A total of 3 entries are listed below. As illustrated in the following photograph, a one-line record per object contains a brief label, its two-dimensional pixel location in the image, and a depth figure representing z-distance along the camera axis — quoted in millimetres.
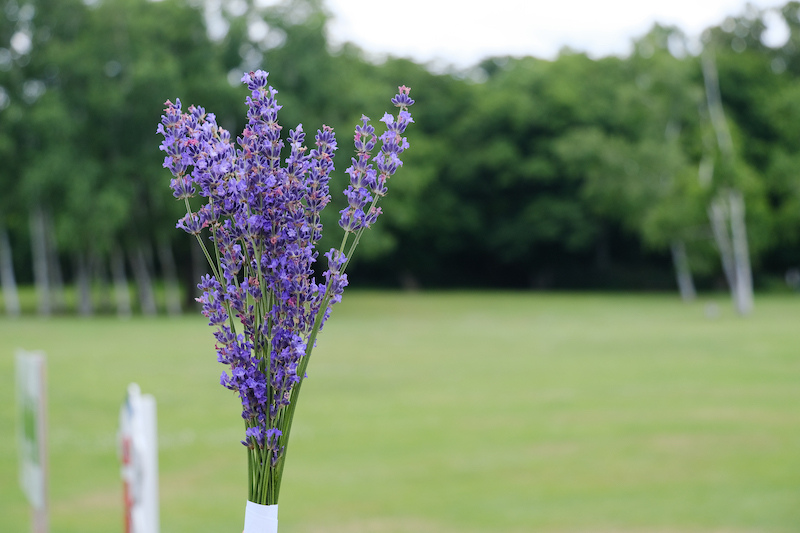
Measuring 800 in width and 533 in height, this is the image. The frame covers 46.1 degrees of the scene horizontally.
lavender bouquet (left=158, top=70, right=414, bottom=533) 1676
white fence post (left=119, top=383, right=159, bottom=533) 3580
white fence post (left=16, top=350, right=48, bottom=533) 4699
